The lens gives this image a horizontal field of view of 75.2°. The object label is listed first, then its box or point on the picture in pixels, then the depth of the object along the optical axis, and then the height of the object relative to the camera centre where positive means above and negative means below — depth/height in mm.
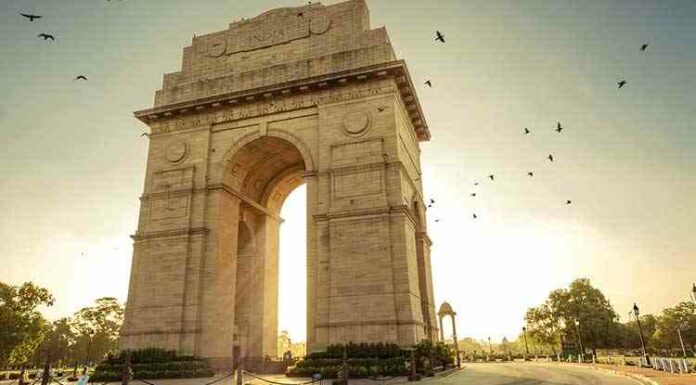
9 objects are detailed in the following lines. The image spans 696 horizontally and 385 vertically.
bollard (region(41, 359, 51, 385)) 12109 -779
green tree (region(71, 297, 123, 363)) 70125 +2143
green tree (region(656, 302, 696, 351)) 70250 +156
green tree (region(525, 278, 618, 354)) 60875 +1882
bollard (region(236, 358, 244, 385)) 11294 -893
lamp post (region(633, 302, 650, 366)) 24384 +807
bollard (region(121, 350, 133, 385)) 11961 -811
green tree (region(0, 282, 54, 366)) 41188 +2121
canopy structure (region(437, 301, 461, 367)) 37156 +1618
